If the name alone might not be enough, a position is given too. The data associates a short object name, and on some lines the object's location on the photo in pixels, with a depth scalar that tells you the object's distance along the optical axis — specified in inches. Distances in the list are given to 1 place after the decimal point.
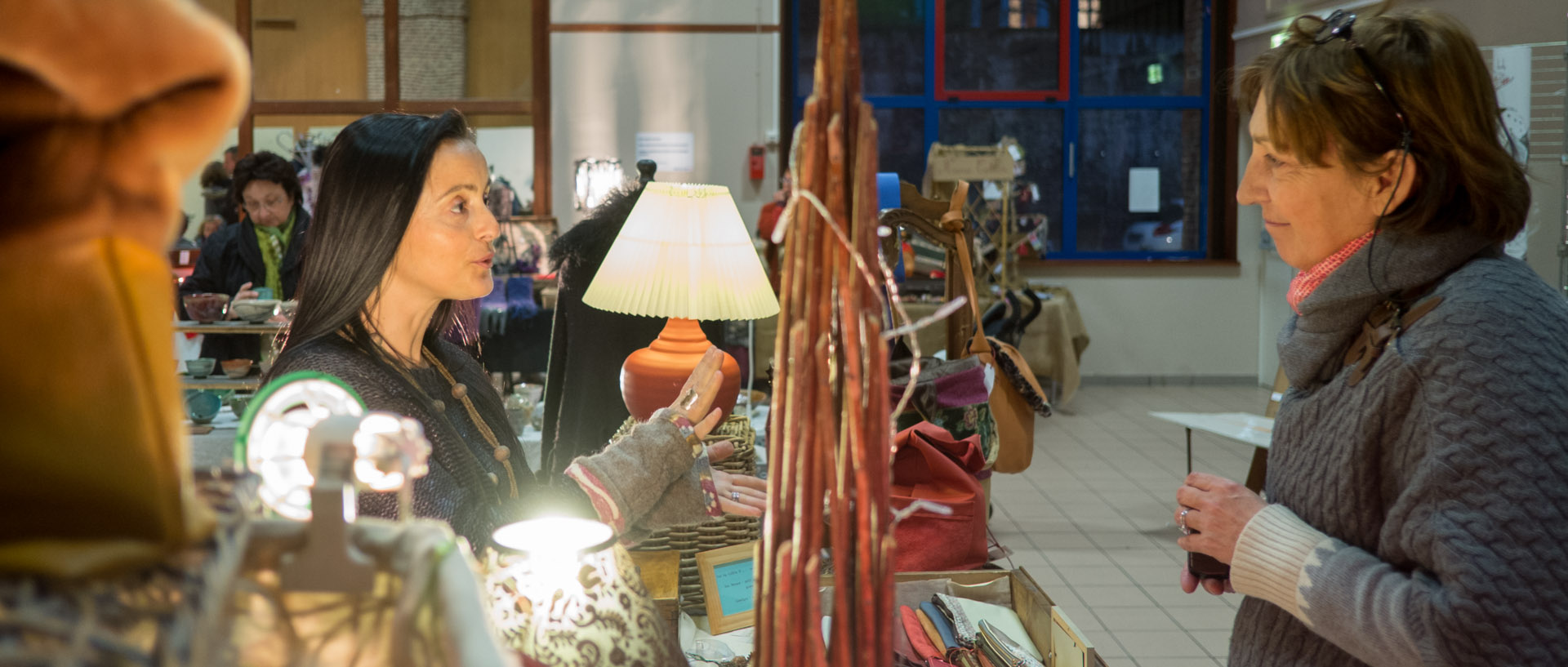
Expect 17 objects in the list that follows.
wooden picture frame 66.6
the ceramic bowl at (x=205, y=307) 131.5
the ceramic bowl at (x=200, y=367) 131.3
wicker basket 79.6
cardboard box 56.0
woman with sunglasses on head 41.7
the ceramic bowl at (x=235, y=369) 132.9
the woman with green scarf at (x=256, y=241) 178.2
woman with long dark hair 55.4
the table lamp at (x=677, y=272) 76.0
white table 172.1
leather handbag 107.9
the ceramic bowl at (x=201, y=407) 124.1
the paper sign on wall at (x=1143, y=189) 347.6
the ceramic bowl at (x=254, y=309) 133.9
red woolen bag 71.1
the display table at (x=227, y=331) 125.3
